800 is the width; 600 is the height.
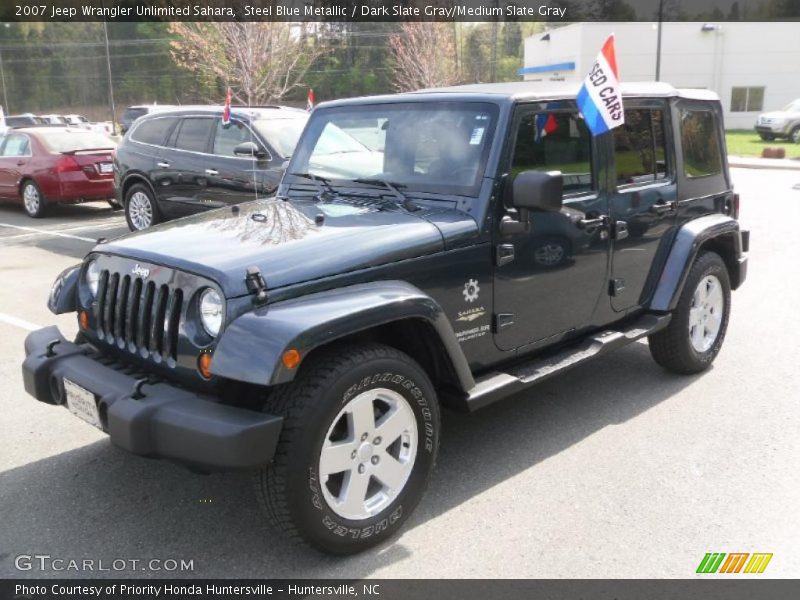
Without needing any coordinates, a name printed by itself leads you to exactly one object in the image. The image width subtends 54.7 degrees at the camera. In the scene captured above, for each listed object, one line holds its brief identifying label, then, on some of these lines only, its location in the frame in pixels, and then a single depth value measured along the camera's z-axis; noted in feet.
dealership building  141.28
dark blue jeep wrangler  9.67
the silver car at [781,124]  100.42
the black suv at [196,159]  31.86
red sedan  42.57
